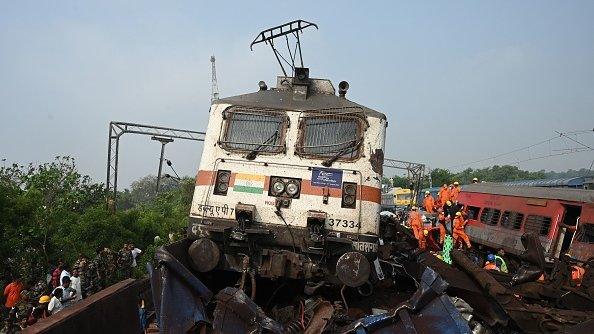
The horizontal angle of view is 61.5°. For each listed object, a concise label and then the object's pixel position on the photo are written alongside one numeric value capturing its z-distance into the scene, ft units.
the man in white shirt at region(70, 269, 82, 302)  28.90
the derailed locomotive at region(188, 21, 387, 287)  18.58
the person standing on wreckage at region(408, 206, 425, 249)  44.24
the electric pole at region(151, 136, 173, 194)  96.49
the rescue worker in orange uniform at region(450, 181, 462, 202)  49.58
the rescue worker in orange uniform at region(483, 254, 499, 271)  34.59
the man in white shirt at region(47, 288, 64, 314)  26.35
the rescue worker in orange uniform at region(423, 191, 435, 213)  50.27
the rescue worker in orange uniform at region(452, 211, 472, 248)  47.06
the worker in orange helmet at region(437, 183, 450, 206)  49.76
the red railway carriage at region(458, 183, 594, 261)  41.93
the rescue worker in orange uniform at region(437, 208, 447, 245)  46.14
